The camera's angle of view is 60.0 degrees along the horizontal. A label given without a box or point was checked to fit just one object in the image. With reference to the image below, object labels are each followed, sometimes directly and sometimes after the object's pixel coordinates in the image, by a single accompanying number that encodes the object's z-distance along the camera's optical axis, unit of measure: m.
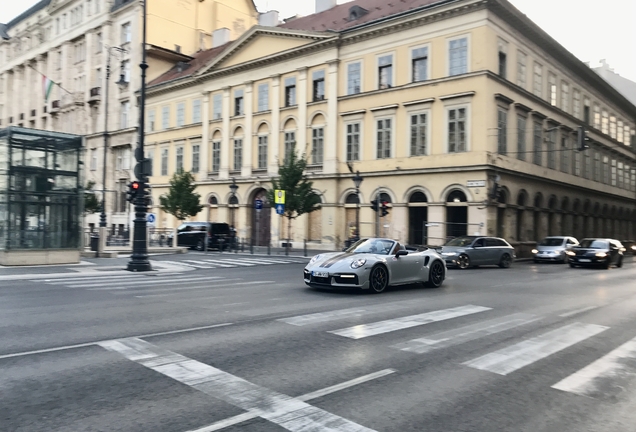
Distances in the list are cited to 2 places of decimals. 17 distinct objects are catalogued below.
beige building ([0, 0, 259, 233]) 54.38
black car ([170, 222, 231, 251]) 36.12
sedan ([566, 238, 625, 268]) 26.41
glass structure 20.17
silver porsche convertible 12.80
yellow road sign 31.35
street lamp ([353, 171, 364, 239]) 30.31
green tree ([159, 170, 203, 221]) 42.94
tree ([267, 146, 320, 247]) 34.62
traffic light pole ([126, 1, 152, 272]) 18.98
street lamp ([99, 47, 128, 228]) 54.12
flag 35.25
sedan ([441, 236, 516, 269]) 24.69
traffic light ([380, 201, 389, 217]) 29.73
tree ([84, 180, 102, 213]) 51.65
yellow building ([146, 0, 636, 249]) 32.03
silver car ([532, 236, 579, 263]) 30.85
